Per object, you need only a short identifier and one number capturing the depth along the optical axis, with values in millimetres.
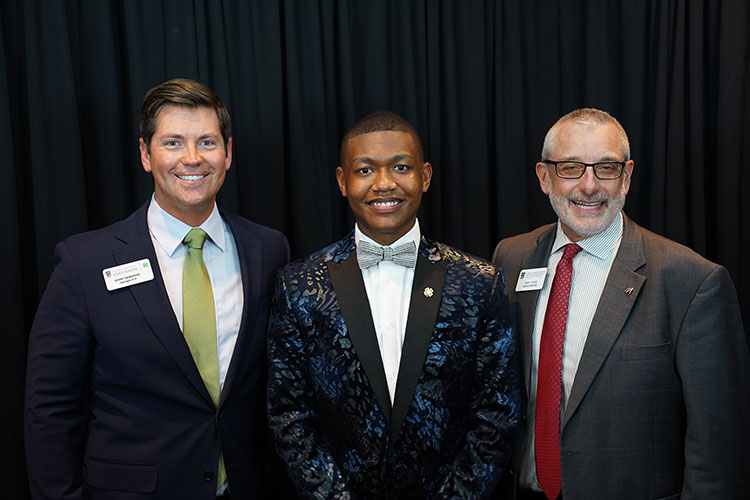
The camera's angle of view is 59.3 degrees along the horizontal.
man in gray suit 2152
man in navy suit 2168
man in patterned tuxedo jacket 2092
